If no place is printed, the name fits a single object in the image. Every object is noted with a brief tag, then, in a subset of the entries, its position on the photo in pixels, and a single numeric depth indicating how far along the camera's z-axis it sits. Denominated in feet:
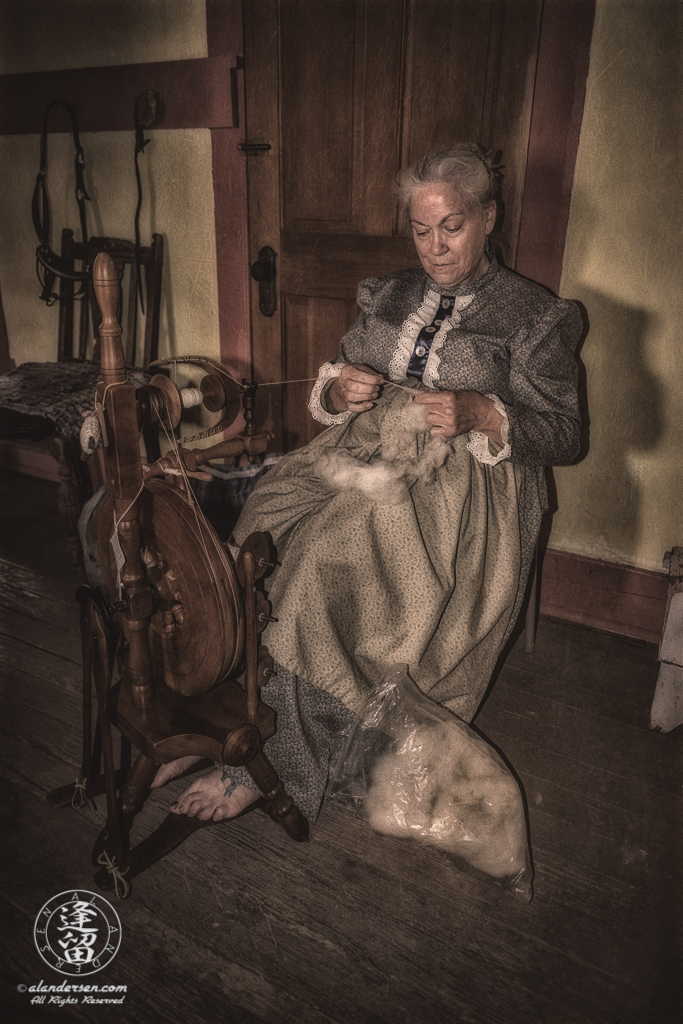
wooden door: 6.64
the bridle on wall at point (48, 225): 9.48
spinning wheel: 4.13
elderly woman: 5.14
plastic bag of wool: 4.93
